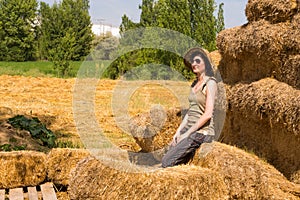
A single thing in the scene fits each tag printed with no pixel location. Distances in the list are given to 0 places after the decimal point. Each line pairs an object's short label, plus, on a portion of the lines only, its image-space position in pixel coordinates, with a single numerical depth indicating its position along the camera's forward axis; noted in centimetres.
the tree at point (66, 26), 3988
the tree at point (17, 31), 4162
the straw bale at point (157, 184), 364
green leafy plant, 798
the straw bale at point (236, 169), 432
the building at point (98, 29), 5382
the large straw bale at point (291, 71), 586
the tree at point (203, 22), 1784
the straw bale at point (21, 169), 554
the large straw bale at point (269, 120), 555
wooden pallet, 507
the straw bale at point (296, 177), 578
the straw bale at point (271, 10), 631
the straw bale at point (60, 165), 570
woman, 459
